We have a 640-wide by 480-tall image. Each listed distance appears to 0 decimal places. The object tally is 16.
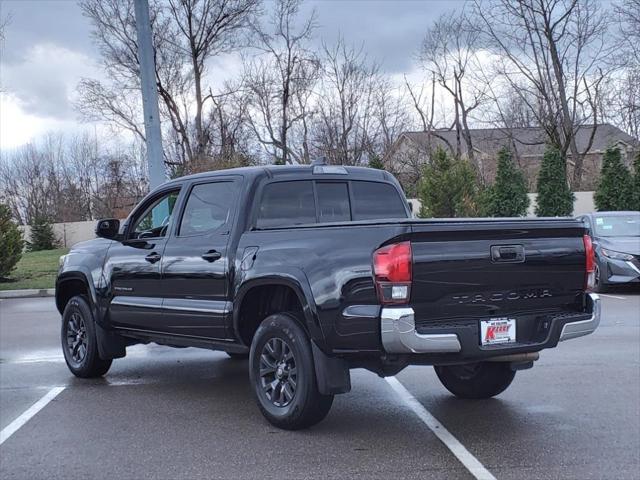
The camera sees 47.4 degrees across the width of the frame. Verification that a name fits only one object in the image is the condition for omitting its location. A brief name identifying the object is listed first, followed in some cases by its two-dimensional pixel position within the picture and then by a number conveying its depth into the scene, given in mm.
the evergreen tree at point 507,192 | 30516
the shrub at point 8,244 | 19312
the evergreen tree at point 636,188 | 27828
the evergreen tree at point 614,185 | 28062
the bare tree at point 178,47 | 38250
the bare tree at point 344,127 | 41656
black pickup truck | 4688
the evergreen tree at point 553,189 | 30984
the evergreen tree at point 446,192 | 27562
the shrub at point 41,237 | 37762
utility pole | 13148
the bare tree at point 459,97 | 44844
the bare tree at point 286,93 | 41469
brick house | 45781
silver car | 13828
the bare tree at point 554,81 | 38219
